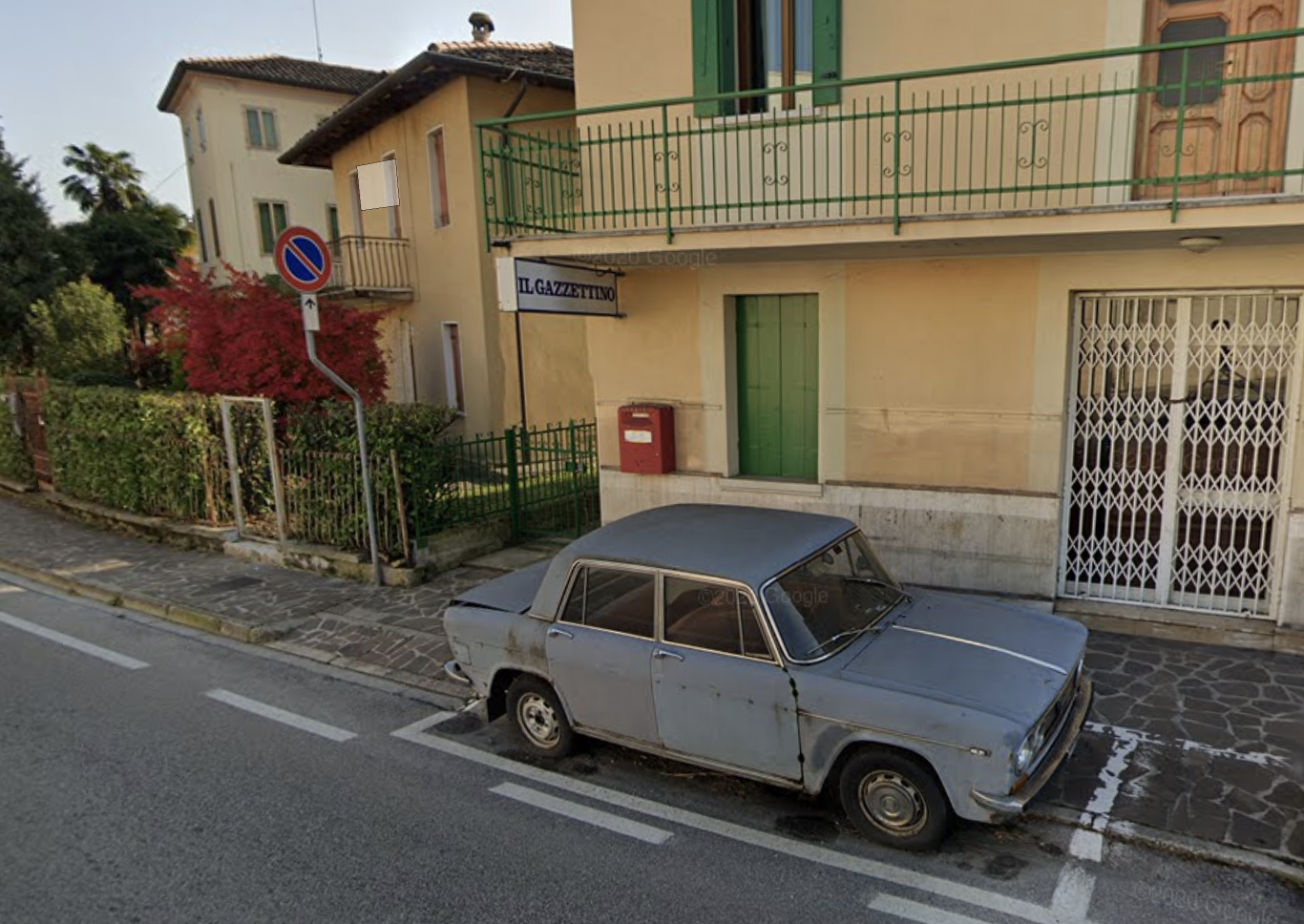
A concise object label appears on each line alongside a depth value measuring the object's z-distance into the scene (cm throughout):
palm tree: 3703
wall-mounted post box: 821
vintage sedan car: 384
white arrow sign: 777
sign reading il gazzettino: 712
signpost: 757
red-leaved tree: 1040
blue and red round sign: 755
